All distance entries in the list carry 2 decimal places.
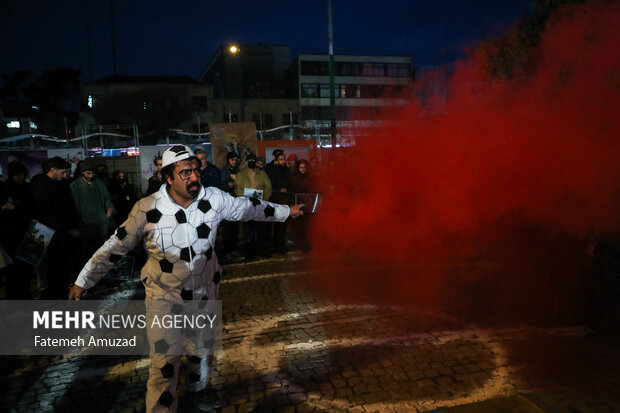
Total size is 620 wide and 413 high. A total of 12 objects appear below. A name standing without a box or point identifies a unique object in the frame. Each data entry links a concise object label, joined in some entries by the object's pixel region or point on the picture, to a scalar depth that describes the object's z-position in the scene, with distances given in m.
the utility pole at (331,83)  16.44
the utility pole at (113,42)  44.00
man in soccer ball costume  3.30
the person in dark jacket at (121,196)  9.71
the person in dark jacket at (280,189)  9.43
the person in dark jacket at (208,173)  8.14
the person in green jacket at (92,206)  7.46
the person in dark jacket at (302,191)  9.50
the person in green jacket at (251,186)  8.77
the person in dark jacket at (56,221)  6.52
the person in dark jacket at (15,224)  5.95
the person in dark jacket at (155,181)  8.19
